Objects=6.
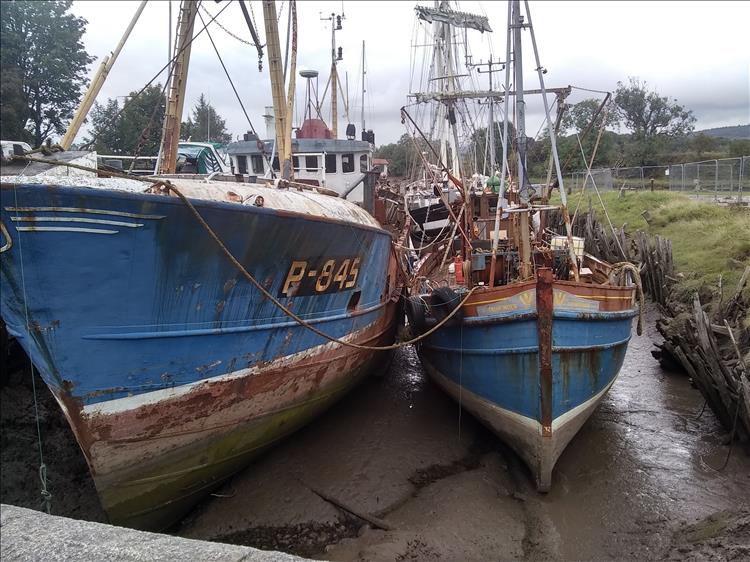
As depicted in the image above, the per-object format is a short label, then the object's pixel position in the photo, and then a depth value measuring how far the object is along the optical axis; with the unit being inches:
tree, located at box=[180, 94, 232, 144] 1448.3
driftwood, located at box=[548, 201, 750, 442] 273.1
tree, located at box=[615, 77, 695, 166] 1478.8
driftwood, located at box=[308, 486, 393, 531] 227.8
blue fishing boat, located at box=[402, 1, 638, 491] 241.4
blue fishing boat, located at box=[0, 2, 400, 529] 164.9
